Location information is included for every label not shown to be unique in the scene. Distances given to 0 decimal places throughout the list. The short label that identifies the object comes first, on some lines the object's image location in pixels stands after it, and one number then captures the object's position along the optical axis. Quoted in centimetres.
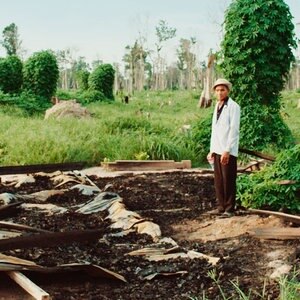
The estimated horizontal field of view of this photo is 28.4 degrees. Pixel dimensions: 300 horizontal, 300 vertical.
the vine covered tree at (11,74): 2759
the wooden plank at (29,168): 827
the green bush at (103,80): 3288
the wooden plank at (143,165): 1164
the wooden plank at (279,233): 532
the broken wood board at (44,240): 439
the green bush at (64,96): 2936
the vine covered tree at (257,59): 1281
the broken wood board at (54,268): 411
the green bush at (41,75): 2725
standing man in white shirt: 668
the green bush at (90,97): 2919
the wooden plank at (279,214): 569
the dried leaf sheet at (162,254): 501
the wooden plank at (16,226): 536
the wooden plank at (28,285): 358
